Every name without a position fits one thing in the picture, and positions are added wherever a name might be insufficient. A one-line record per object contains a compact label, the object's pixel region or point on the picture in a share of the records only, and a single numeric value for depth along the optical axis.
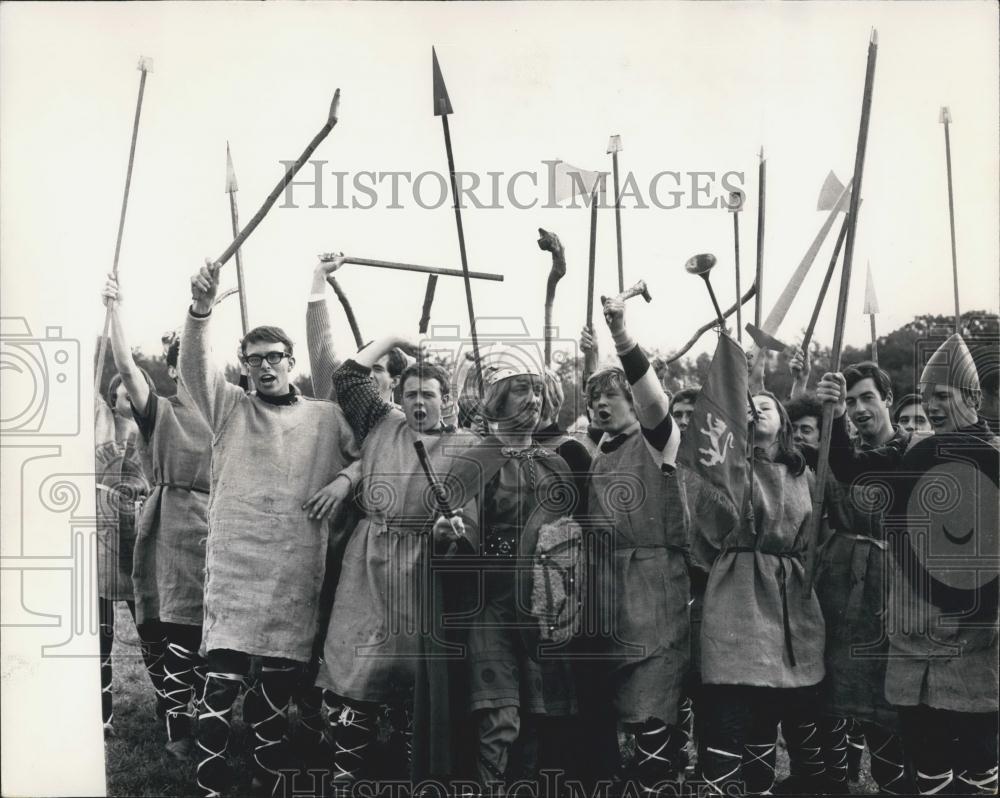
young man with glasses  5.18
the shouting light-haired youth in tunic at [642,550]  4.97
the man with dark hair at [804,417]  5.54
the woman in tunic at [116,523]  5.84
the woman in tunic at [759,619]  5.02
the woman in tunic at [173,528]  5.68
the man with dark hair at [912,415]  5.70
